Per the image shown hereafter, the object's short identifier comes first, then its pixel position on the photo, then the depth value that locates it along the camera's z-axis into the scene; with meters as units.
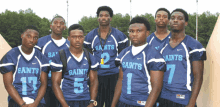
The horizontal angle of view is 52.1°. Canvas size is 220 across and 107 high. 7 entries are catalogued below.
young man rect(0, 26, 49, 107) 3.80
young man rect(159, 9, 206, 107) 3.67
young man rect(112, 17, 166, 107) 3.37
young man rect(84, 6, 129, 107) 5.39
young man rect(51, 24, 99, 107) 3.92
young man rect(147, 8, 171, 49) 4.62
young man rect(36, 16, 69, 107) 5.02
